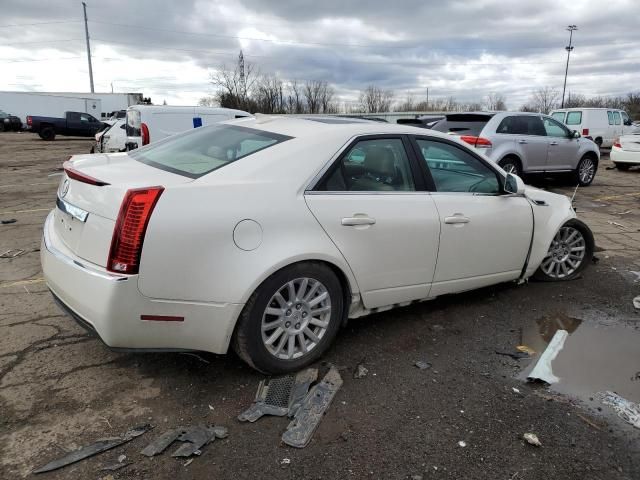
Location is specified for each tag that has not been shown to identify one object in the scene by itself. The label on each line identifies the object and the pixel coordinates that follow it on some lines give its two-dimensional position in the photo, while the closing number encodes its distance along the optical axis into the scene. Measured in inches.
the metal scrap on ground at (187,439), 97.7
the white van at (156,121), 463.2
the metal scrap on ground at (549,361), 128.3
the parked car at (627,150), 611.8
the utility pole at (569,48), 2337.6
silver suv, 400.5
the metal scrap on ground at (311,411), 103.1
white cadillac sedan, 106.7
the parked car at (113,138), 598.5
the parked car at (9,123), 1673.6
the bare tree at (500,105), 2562.5
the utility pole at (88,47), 2229.3
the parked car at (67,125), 1269.7
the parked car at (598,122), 801.6
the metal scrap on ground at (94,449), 93.4
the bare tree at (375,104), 2272.4
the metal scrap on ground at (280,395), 111.0
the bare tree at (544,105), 2582.9
